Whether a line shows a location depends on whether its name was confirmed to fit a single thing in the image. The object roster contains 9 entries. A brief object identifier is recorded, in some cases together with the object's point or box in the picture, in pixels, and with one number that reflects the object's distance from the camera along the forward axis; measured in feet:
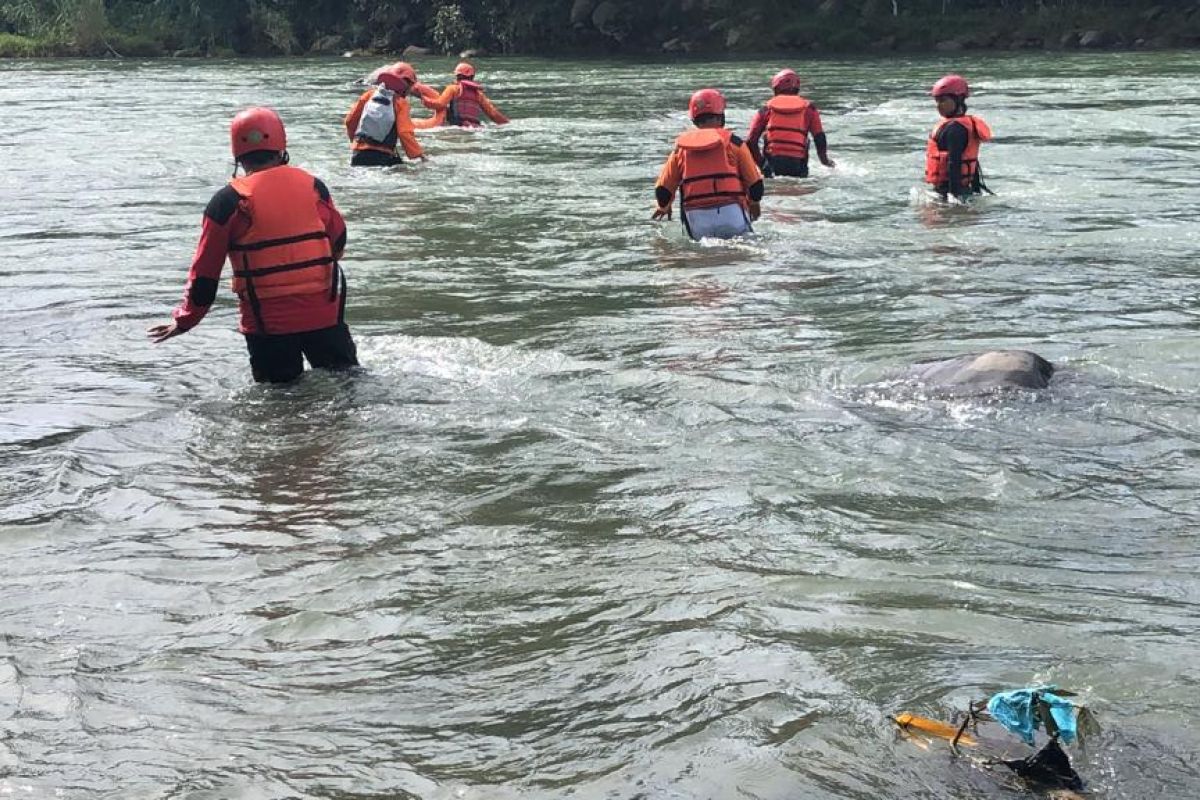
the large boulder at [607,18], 163.53
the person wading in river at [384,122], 56.85
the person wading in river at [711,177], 39.52
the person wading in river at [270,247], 25.59
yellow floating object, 13.94
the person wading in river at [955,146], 45.27
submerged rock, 26.07
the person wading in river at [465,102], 73.05
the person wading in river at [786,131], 52.65
